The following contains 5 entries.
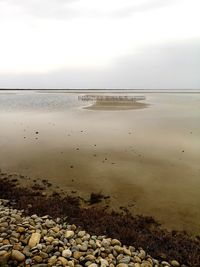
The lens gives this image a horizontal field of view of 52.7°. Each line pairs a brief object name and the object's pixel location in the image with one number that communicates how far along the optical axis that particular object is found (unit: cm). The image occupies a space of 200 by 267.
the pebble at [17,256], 428
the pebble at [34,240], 464
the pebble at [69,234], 500
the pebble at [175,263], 447
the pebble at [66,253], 440
